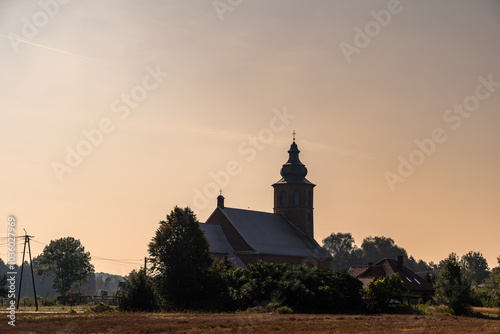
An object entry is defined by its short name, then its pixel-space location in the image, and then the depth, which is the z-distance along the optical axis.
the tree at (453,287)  50.28
